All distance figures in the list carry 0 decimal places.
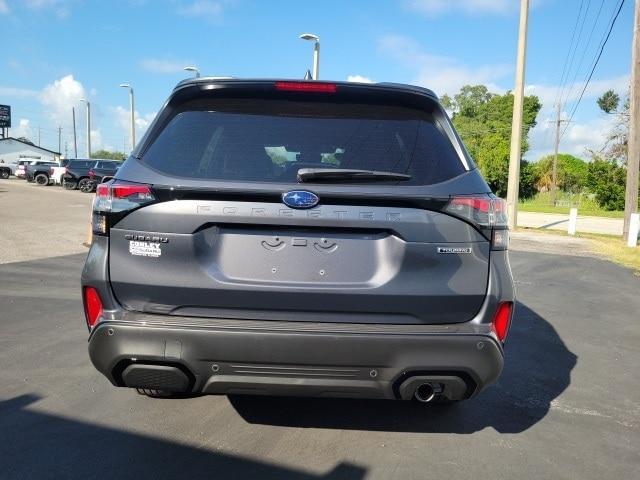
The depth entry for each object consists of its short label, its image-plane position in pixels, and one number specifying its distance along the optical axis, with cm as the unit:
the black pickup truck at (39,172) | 3916
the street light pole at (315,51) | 2122
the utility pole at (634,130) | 1664
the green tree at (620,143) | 3871
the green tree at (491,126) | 4503
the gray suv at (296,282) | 254
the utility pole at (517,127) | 1806
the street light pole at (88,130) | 5218
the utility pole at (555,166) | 4491
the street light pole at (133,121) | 4124
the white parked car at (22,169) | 4423
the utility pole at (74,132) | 8328
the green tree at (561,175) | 5367
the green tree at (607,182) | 3756
